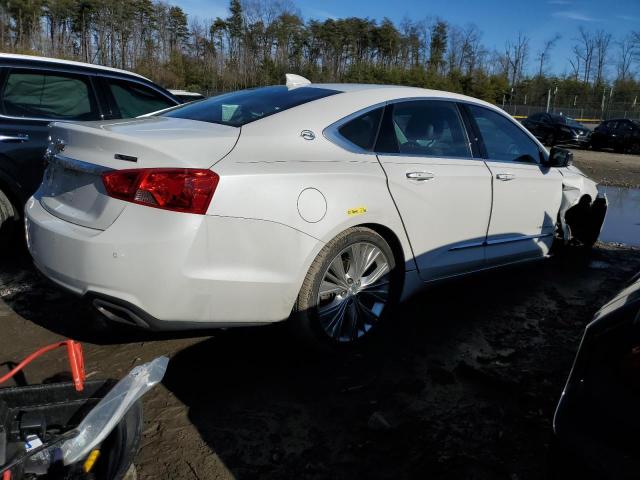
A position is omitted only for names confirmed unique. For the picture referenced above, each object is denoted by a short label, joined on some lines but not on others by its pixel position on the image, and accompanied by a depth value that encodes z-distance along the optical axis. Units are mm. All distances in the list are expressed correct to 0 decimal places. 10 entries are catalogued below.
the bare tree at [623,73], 63838
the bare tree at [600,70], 66412
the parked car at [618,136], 22047
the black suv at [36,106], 4426
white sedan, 2451
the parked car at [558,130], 23484
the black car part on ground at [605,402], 1482
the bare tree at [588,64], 67125
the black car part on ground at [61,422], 1982
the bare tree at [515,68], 65000
